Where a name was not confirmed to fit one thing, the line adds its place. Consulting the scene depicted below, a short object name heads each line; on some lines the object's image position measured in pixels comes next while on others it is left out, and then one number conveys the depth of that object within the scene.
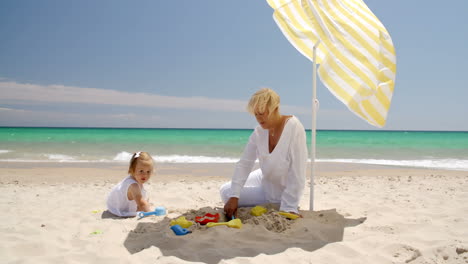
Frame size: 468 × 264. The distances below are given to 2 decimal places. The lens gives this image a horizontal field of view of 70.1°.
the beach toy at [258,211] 3.24
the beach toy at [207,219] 3.15
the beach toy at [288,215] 3.16
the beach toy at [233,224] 2.93
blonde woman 3.09
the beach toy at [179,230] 2.87
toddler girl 3.77
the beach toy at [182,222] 3.06
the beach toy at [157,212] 3.72
